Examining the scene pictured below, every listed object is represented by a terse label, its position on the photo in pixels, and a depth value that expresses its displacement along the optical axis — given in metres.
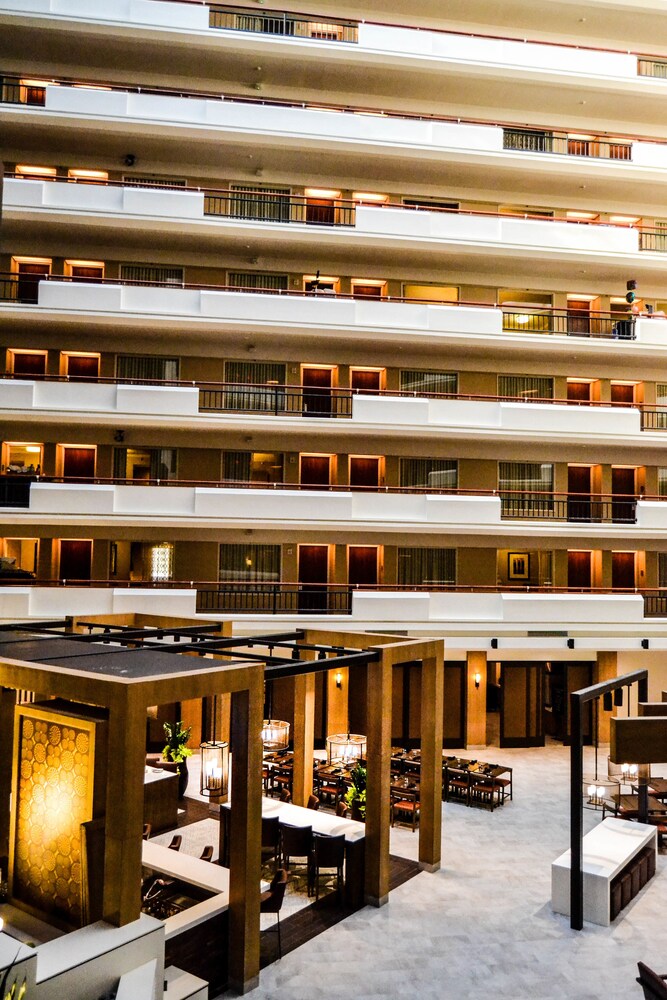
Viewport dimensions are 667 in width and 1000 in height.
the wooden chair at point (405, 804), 14.35
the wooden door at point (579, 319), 22.75
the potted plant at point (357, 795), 12.90
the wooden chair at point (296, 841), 11.12
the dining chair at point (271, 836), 11.52
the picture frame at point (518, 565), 22.22
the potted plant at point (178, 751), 15.12
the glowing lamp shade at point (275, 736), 12.10
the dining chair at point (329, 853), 10.83
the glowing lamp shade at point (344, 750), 12.13
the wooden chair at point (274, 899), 9.39
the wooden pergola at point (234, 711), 7.02
